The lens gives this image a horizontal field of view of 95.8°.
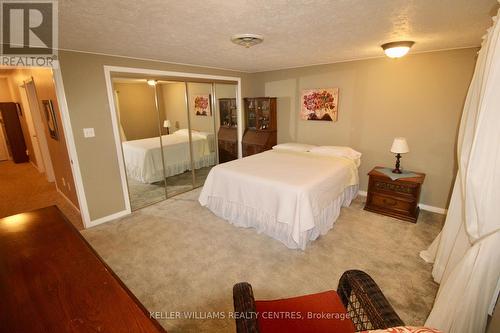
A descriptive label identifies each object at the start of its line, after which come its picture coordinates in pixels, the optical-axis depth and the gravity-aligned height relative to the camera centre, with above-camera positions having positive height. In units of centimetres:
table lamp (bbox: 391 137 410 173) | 321 -50
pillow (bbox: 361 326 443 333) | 79 -77
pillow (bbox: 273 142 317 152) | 420 -65
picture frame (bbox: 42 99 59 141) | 333 -3
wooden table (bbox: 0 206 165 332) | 75 -66
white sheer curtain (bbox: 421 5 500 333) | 135 -64
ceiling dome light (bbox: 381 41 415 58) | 262 +71
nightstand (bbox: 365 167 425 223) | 312 -121
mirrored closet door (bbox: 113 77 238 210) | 355 -31
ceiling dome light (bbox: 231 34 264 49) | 223 +73
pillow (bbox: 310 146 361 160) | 374 -68
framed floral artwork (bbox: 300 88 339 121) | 412 +13
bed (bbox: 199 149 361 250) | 256 -102
